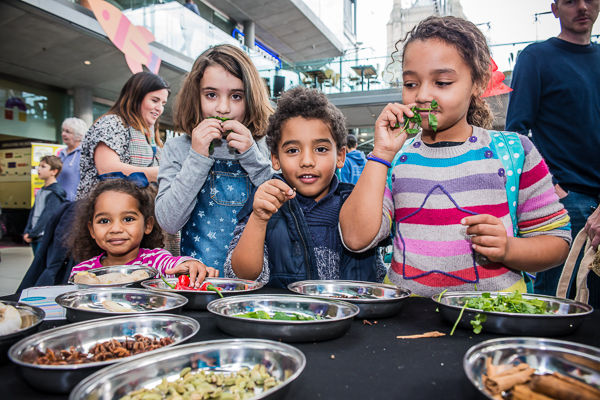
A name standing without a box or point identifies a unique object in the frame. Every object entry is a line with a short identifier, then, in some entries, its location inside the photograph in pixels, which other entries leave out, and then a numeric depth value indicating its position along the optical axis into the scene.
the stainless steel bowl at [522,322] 0.79
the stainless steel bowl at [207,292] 1.06
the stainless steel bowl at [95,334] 0.58
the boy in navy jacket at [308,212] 1.55
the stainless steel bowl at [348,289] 1.14
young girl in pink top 1.90
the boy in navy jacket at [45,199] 4.73
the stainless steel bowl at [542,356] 0.62
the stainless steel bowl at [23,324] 0.67
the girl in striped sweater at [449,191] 1.27
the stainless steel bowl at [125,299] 1.01
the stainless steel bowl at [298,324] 0.75
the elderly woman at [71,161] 4.80
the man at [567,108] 2.00
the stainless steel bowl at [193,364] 0.53
